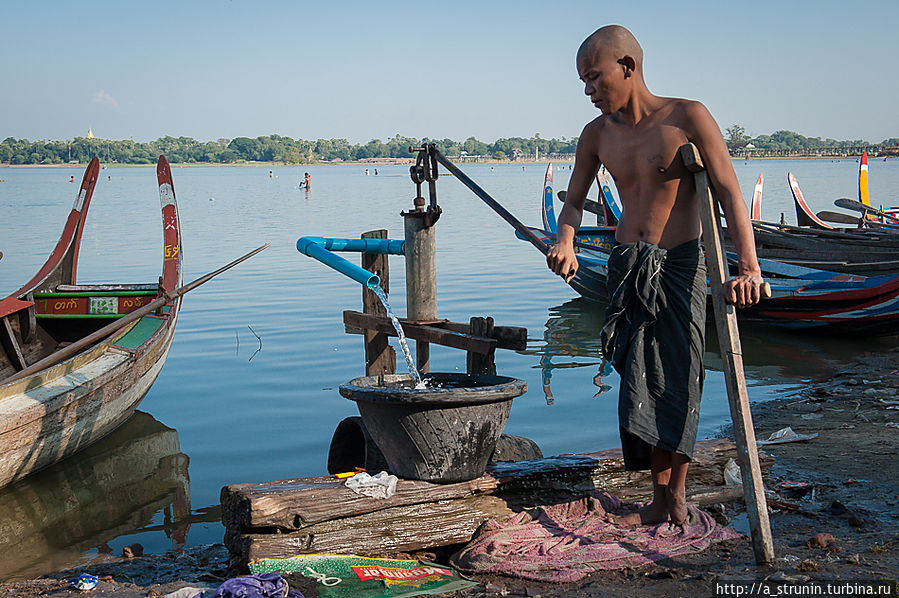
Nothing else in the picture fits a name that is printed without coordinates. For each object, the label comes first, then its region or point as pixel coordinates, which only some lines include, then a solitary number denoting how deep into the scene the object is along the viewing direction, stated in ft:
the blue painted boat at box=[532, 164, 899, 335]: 34.45
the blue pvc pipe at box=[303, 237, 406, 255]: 18.97
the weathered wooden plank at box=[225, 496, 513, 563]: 11.92
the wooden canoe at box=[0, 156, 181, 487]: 19.77
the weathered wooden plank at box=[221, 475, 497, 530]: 11.85
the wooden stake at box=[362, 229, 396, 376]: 20.90
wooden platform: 11.95
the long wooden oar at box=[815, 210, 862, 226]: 52.79
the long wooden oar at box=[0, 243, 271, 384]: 20.36
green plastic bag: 11.11
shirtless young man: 11.48
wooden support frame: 16.65
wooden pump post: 18.11
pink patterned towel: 11.72
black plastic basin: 12.19
